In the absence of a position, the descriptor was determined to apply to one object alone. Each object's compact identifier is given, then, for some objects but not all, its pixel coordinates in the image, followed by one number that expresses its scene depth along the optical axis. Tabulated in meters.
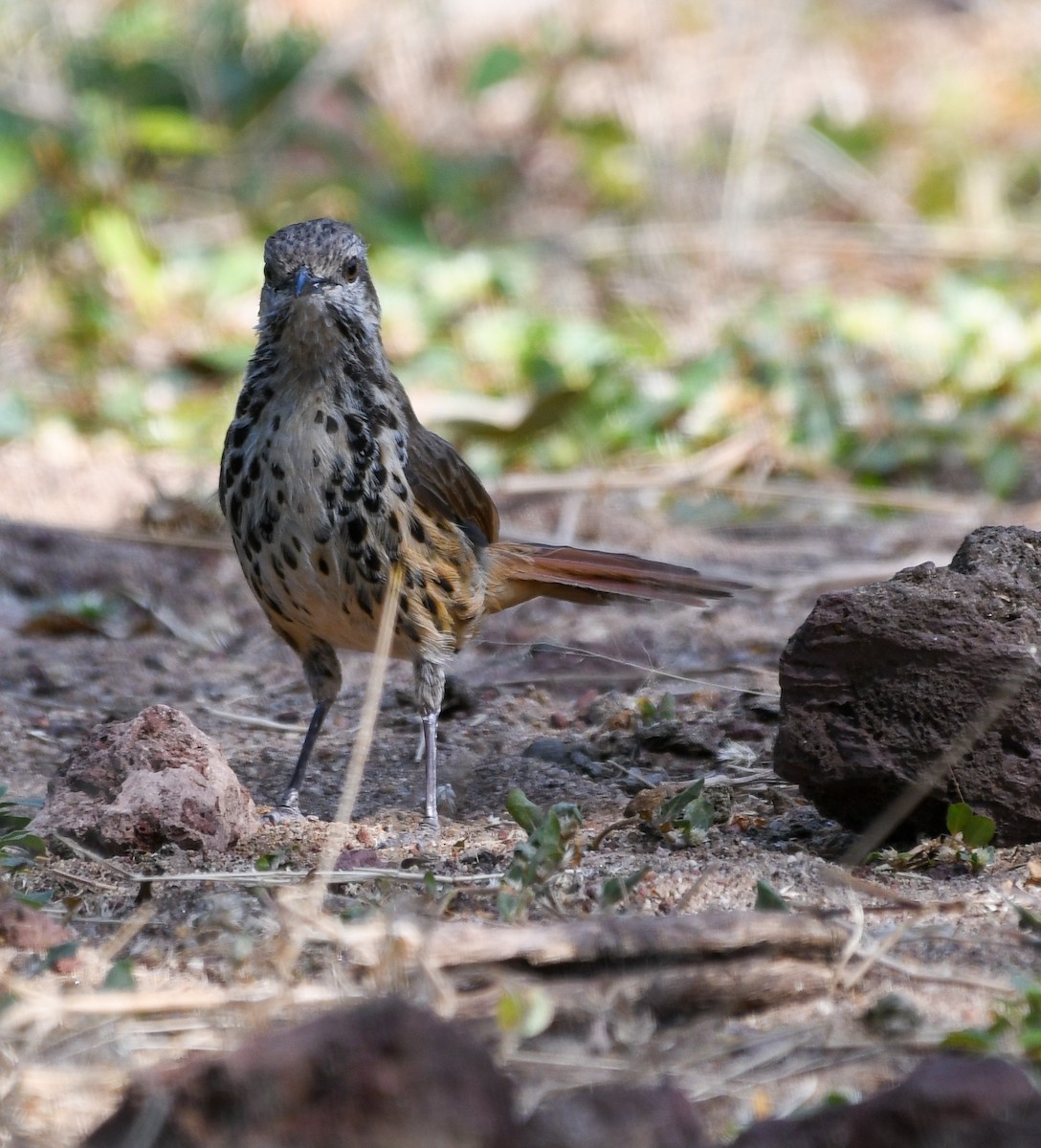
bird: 7.50
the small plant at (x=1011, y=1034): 4.45
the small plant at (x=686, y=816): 6.53
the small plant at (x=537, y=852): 5.68
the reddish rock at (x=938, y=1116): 3.66
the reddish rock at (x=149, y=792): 6.52
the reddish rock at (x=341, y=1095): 3.66
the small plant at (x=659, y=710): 8.38
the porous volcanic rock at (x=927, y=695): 6.16
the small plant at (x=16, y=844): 6.34
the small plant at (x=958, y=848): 6.11
